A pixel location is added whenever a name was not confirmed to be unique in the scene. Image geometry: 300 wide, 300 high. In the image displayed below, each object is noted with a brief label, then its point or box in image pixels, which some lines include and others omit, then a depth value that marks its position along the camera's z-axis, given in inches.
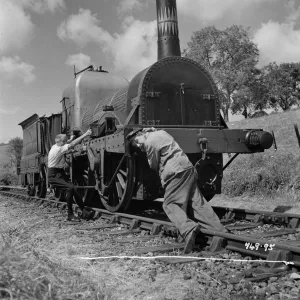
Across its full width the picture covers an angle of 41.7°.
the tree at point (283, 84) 2294.5
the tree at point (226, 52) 1814.7
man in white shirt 306.1
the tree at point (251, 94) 1823.3
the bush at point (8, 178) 1063.0
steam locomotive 259.3
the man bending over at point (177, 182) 196.4
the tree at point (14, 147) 1804.5
